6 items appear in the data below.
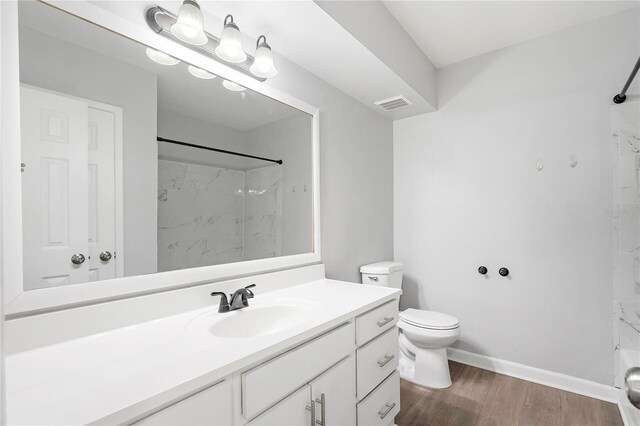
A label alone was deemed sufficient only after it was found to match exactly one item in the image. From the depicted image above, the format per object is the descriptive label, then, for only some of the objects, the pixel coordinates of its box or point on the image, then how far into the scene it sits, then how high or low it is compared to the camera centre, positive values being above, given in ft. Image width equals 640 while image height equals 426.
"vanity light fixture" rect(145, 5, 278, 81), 3.99 +2.49
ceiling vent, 7.88 +2.88
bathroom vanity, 2.29 -1.38
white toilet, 6.75 -2.87
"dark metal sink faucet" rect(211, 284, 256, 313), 4.32 -1.23
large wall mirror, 3.25 +0.73
